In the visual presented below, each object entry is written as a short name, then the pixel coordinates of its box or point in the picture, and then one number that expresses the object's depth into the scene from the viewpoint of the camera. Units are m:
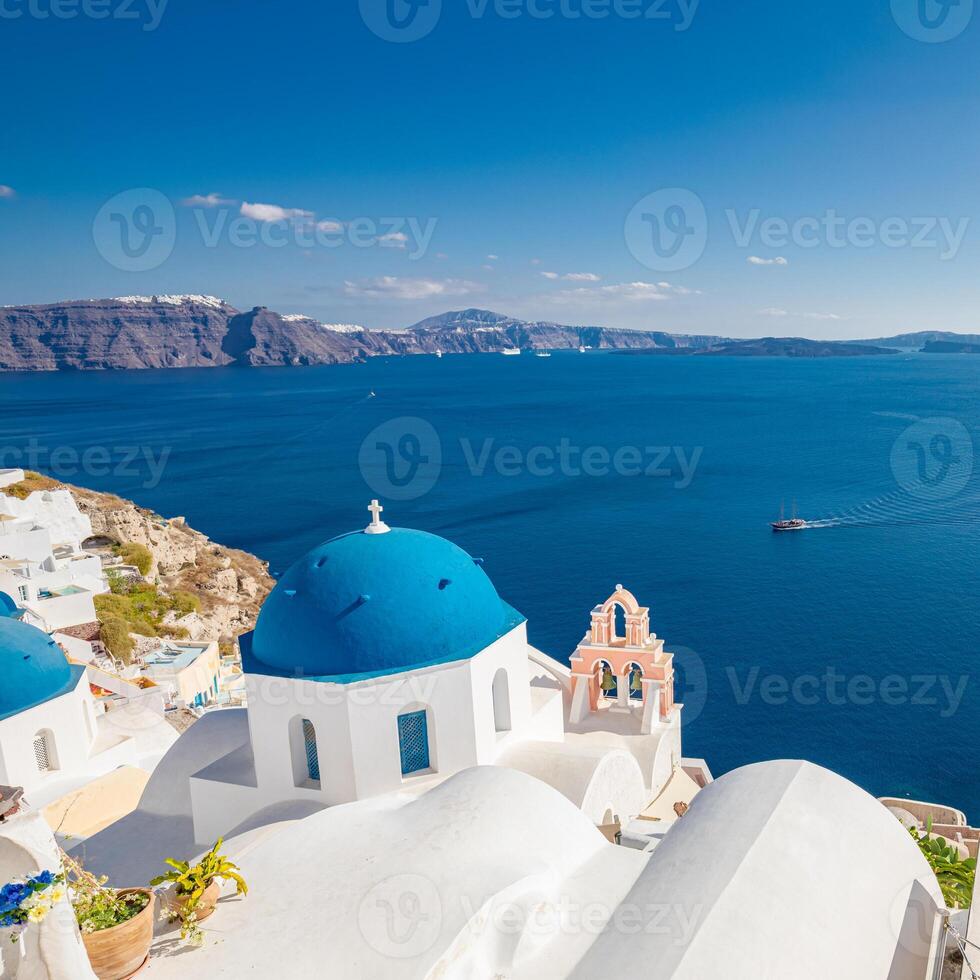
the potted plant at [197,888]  6.76
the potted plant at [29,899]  5.15
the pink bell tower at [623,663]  15.98
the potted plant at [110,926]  5.86
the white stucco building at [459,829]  6.32
